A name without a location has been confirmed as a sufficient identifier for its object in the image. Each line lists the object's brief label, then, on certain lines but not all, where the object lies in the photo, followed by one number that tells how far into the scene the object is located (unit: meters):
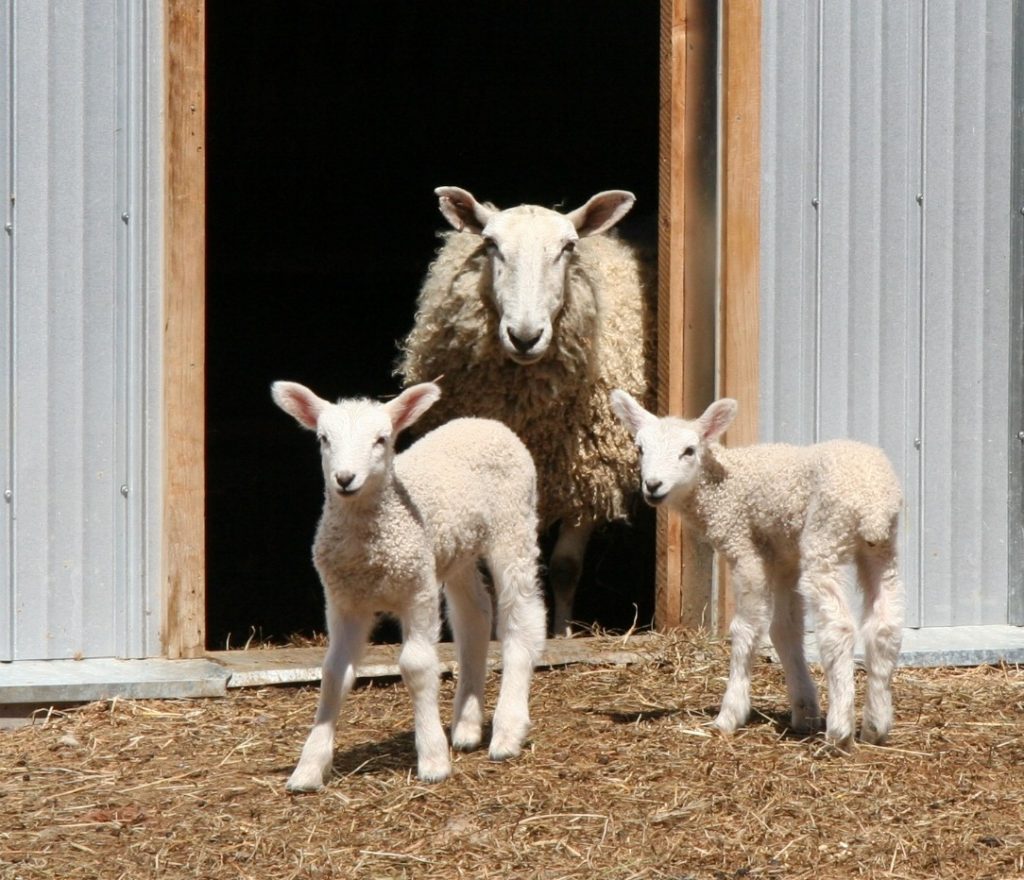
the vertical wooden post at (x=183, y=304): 12.89
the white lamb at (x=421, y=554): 9.73
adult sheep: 14.30
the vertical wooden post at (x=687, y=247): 14.40
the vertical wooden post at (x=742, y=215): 14.07
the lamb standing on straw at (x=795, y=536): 10.50
